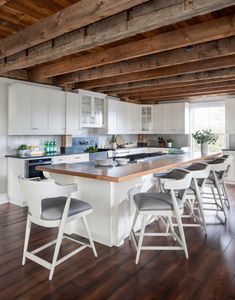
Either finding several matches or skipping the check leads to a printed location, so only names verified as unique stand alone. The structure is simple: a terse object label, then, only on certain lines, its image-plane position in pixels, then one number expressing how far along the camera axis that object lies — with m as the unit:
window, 7.32
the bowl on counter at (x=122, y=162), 3.28
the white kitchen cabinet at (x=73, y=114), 5.54
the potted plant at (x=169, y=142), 7.98
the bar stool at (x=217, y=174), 3.75
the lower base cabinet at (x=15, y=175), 4.48
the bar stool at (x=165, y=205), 2.51
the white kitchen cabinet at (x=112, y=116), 6.65
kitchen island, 2.80
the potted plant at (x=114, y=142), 7.14
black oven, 4.46
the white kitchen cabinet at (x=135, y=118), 7.62
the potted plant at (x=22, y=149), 4.70
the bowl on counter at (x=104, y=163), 3.16
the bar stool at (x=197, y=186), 3.14
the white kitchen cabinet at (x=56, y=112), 5.19
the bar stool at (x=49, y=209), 2.21
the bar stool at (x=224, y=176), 4.05
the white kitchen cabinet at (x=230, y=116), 6.67
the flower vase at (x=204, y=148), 4.82
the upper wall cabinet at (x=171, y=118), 7.44
